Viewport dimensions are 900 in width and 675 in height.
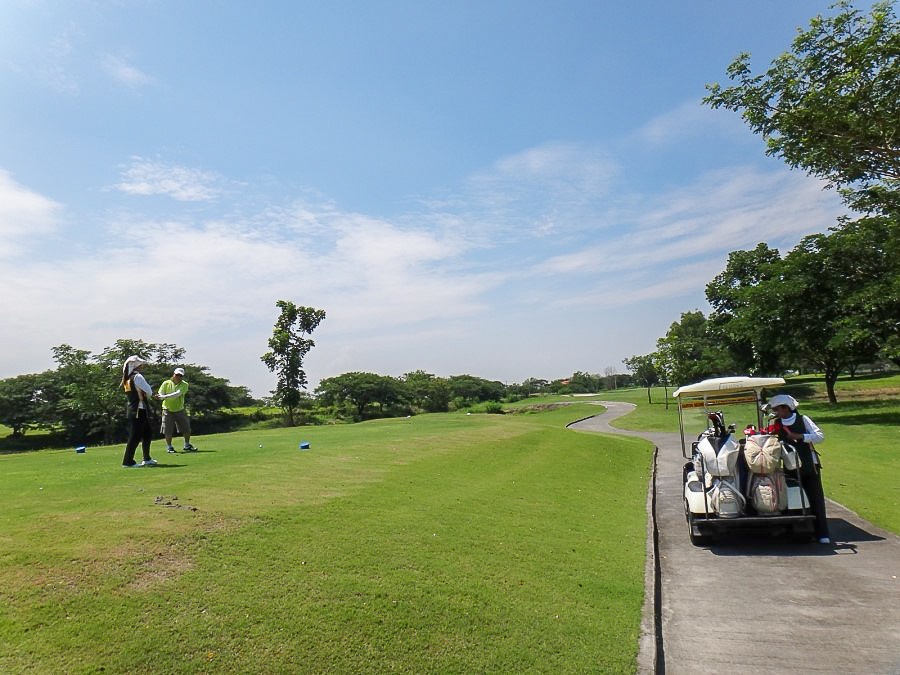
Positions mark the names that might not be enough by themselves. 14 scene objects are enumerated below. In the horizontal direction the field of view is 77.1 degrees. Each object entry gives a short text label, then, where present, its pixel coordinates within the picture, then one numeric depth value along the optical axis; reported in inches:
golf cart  354.0
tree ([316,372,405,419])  2755.9
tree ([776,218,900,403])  1196.5
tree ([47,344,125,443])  1934.1
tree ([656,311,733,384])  2181.8
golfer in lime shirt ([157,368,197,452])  521.7
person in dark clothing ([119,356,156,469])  420.8
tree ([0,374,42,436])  2091.5
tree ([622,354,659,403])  3698.3
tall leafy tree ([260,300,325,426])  2203.5
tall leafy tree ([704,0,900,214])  562.6
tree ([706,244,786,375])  1438.2
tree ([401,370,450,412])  3184.8
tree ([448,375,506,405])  3927.2
